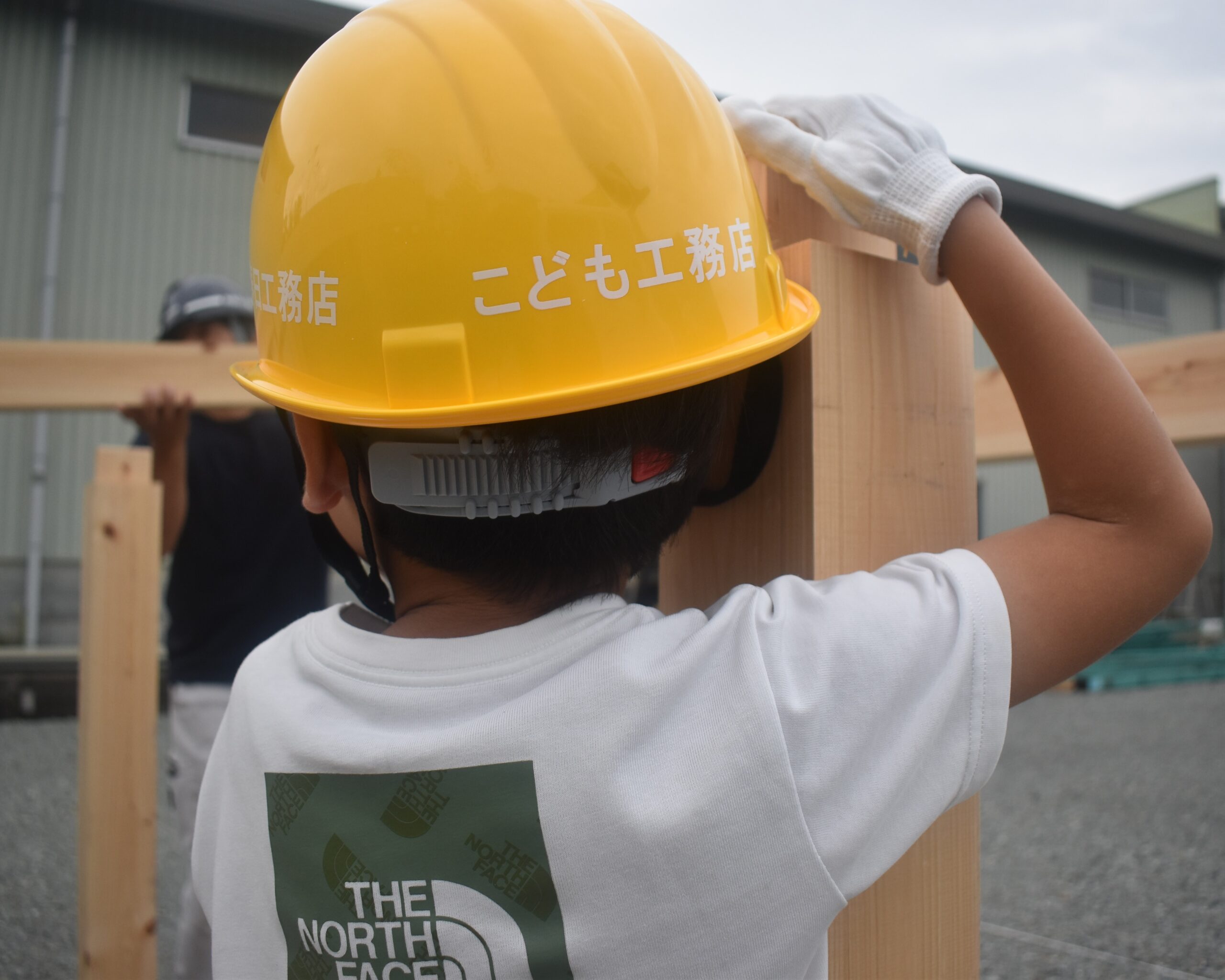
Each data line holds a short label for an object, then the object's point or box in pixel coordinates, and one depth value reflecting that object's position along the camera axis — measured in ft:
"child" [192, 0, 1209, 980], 2.92
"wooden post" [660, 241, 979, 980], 3.67
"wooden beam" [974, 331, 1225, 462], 5.62
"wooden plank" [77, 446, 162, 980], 8.39
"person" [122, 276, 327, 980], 11.06
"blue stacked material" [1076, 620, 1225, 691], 40.40
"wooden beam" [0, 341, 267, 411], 7.99
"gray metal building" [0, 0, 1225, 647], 33.40
